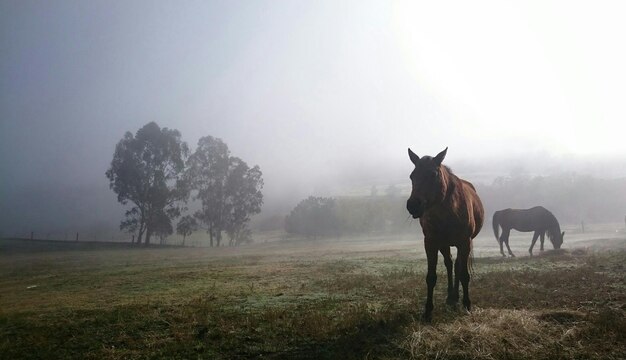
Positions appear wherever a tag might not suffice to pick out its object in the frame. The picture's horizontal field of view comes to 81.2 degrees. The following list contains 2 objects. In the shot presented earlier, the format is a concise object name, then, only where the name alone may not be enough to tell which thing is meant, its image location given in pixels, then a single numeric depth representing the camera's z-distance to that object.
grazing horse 22.14
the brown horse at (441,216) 6.95
